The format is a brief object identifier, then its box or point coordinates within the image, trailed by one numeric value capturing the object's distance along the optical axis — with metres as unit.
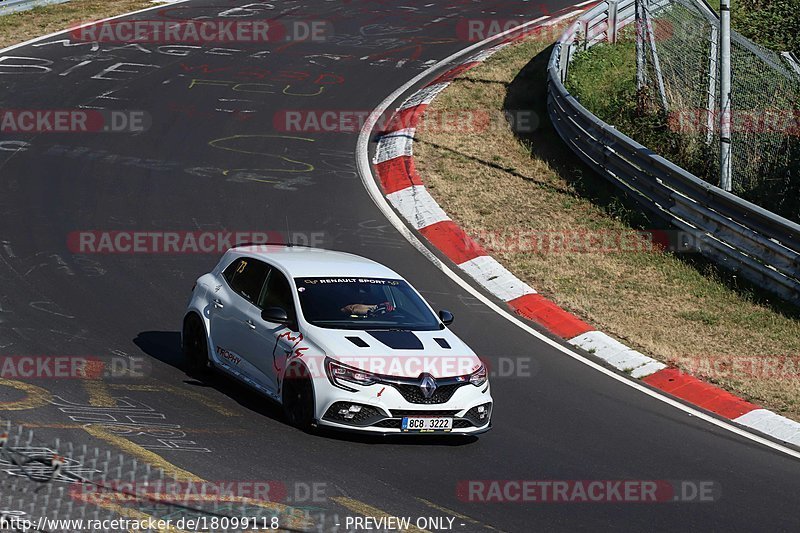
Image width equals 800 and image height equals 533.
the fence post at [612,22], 24.77
